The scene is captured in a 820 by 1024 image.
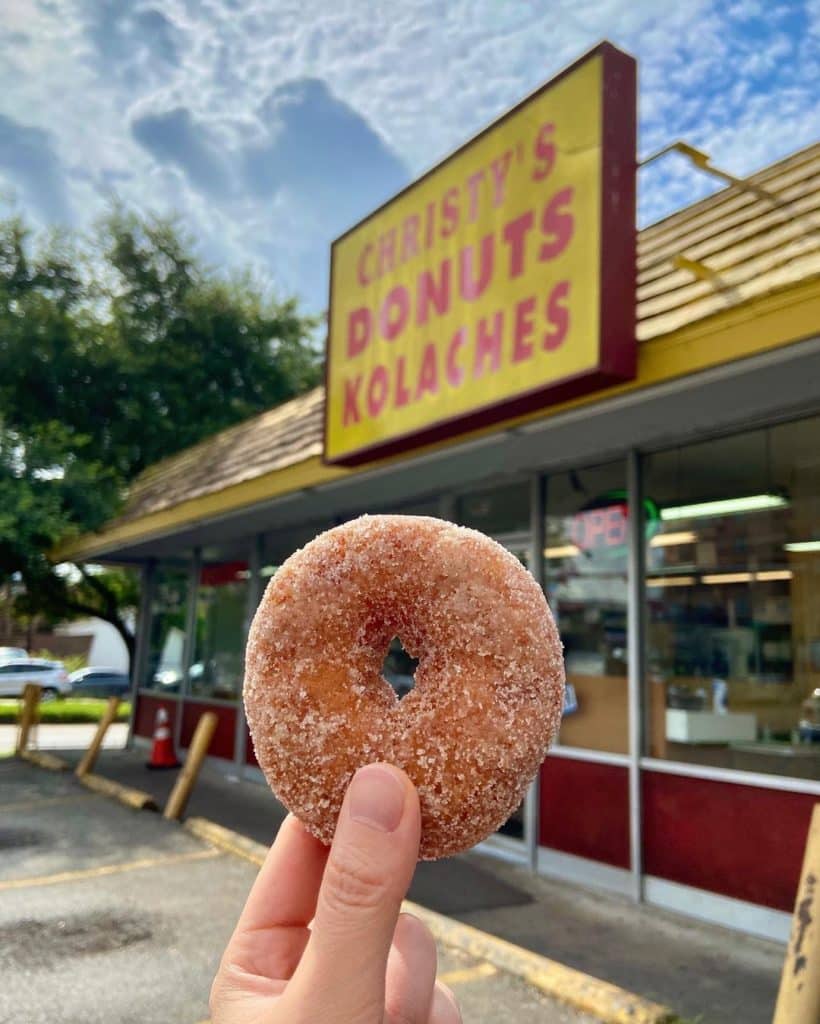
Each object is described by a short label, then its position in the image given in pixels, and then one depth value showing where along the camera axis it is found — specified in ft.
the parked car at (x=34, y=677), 105.60
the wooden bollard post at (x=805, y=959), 9.86
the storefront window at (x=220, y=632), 40.19
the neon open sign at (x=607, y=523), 21.71
